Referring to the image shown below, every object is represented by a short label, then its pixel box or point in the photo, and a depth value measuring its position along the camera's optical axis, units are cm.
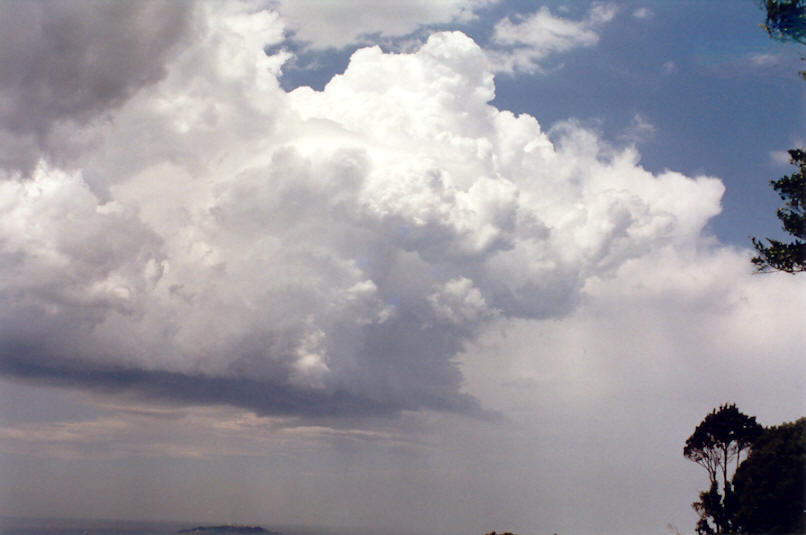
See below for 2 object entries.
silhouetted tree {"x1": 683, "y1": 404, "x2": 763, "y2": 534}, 5459
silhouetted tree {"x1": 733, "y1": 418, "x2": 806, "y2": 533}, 4471
